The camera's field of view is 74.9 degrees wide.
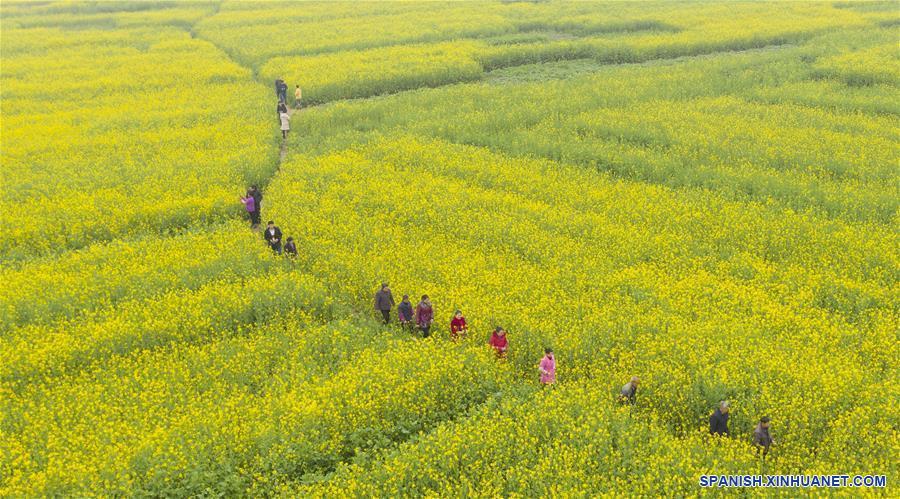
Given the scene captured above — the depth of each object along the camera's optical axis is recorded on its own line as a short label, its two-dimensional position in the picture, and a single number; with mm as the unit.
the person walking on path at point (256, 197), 19469
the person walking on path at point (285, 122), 27406
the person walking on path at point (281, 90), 30438
